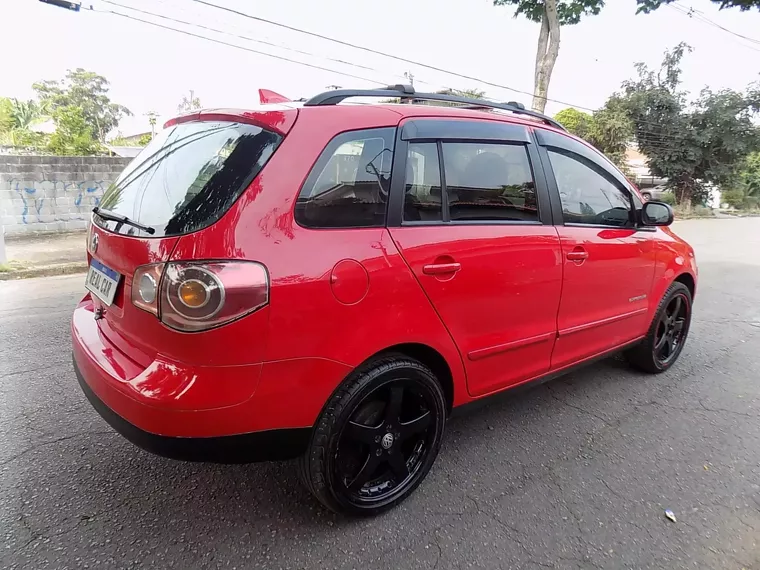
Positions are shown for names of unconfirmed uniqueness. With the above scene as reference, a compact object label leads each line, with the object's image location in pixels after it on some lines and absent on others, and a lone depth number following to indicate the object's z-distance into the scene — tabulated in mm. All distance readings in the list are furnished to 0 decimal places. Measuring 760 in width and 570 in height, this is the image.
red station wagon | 1690
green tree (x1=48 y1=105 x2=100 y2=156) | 10414
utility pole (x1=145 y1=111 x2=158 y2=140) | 31881
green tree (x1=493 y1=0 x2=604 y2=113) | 14445
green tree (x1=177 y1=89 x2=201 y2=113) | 36081
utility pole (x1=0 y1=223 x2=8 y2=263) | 7043
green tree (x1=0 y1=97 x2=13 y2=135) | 23809
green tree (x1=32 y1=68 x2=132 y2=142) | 40375
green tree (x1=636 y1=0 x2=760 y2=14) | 8562
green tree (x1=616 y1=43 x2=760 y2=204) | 21562
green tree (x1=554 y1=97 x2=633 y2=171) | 23141
